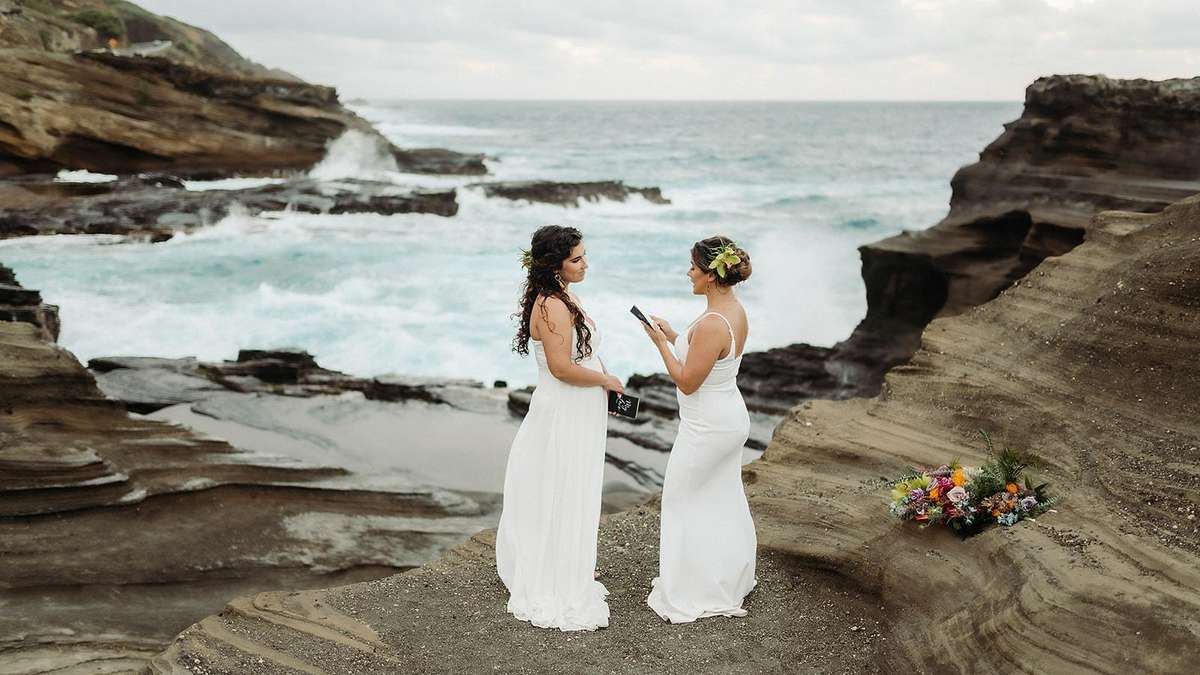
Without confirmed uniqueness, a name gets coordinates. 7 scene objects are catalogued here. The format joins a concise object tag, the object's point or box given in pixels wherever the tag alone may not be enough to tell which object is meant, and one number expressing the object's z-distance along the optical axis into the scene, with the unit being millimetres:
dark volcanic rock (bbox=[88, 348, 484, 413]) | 13391
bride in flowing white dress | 5988
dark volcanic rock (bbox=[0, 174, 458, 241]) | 26375
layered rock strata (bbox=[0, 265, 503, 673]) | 7109
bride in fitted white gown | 6020
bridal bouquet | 5816
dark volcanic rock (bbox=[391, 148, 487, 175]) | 47562
